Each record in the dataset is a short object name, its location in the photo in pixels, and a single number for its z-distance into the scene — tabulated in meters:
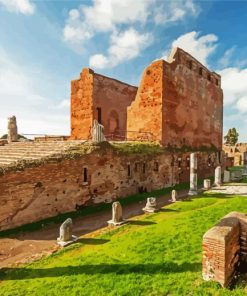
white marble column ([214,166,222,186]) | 19.75
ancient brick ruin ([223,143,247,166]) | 44.94
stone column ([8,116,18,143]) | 21.86
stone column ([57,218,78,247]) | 9.94
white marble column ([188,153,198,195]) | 17.25
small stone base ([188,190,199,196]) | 17.05
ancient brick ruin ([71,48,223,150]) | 21.78
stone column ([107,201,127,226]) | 11.70
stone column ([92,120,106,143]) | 15.88
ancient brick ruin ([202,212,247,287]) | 5.61
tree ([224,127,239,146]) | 61.47
